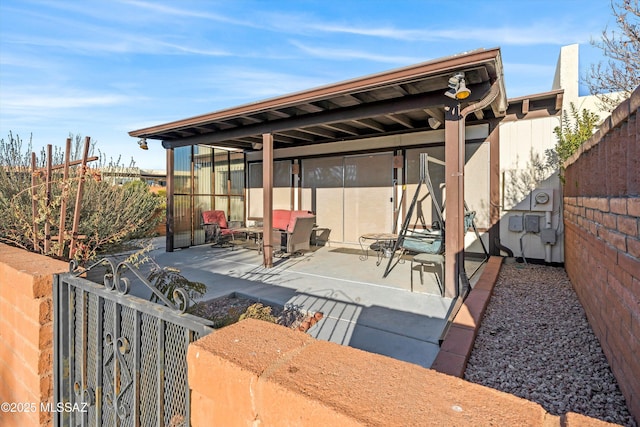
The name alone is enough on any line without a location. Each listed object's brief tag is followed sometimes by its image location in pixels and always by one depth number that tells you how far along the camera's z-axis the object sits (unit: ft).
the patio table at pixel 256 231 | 22.98
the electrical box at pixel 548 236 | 18.25
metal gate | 3.93
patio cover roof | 12.11
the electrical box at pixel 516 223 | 19.29
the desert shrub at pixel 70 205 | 8.56
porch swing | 14.03
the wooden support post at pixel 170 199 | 24.12
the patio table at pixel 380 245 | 19.89
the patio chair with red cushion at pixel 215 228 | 26.04
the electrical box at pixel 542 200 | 18.62
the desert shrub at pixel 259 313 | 8.72
